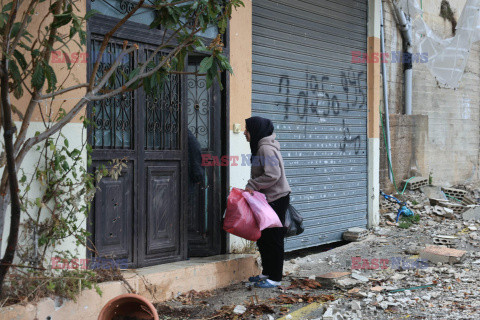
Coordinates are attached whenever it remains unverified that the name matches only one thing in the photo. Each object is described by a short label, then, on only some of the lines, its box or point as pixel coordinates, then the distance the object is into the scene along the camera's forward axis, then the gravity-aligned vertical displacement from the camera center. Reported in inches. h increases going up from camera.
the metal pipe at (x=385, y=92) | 410.0 +42.4
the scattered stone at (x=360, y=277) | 224.0 -57.5
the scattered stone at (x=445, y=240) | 300.6 -55.9
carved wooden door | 191.2 -10.1
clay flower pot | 143.7 -46.1
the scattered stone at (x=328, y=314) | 173.8 -57.1
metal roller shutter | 270.4 +25.4
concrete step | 152.7 -50.0
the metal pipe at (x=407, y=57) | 439.8 +74.5
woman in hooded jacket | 212.8 -16.6
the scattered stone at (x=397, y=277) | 228.5 -58.3
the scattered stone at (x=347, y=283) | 214.8 -57.4
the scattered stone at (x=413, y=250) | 279.4 -57.0
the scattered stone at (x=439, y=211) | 383.6 -49.0
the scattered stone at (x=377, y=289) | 209.8 -58.3
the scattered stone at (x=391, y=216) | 364.8 -50.5
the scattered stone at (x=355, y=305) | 185.1 -57.3
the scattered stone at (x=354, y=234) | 321.1 -55.4
